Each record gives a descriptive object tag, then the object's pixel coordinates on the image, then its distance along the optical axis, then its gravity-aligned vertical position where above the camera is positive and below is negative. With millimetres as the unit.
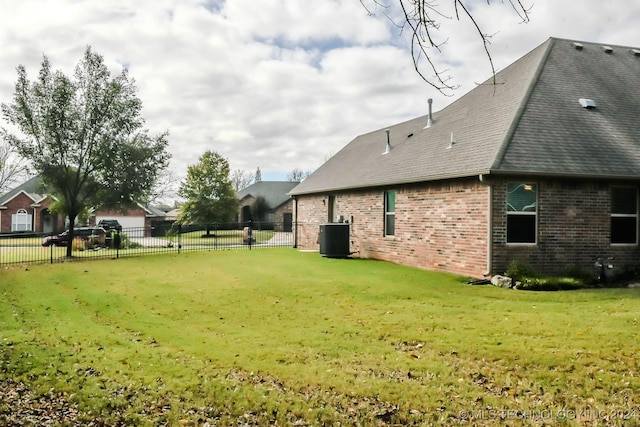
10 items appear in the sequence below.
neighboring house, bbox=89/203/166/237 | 51188 +167
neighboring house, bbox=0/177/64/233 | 46562 +626
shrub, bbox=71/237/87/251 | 28078 -1445
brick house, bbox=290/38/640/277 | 12805 +1241
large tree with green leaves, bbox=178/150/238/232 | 45312 +2420
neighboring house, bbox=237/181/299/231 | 52188 +2008
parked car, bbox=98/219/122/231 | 44219 -253
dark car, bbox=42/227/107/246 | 30928 -1001
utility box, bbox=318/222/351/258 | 19016 -720
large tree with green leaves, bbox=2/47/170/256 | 22141 +3765
